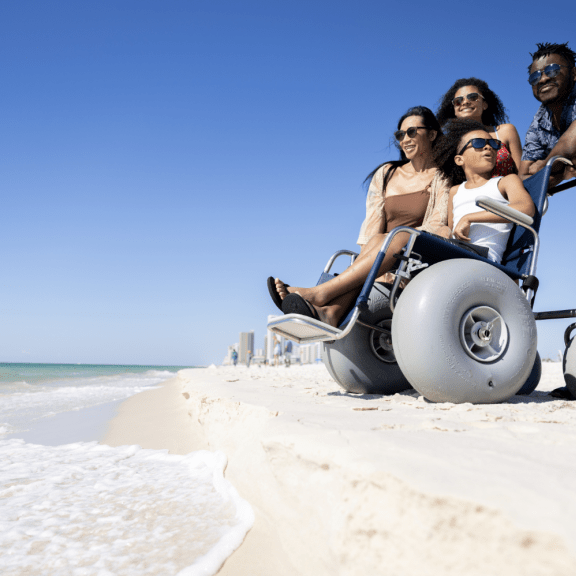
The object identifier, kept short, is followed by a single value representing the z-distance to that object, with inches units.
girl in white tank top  111.3
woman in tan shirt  126.3
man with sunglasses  115.1
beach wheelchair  87.4
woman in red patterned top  127.4
